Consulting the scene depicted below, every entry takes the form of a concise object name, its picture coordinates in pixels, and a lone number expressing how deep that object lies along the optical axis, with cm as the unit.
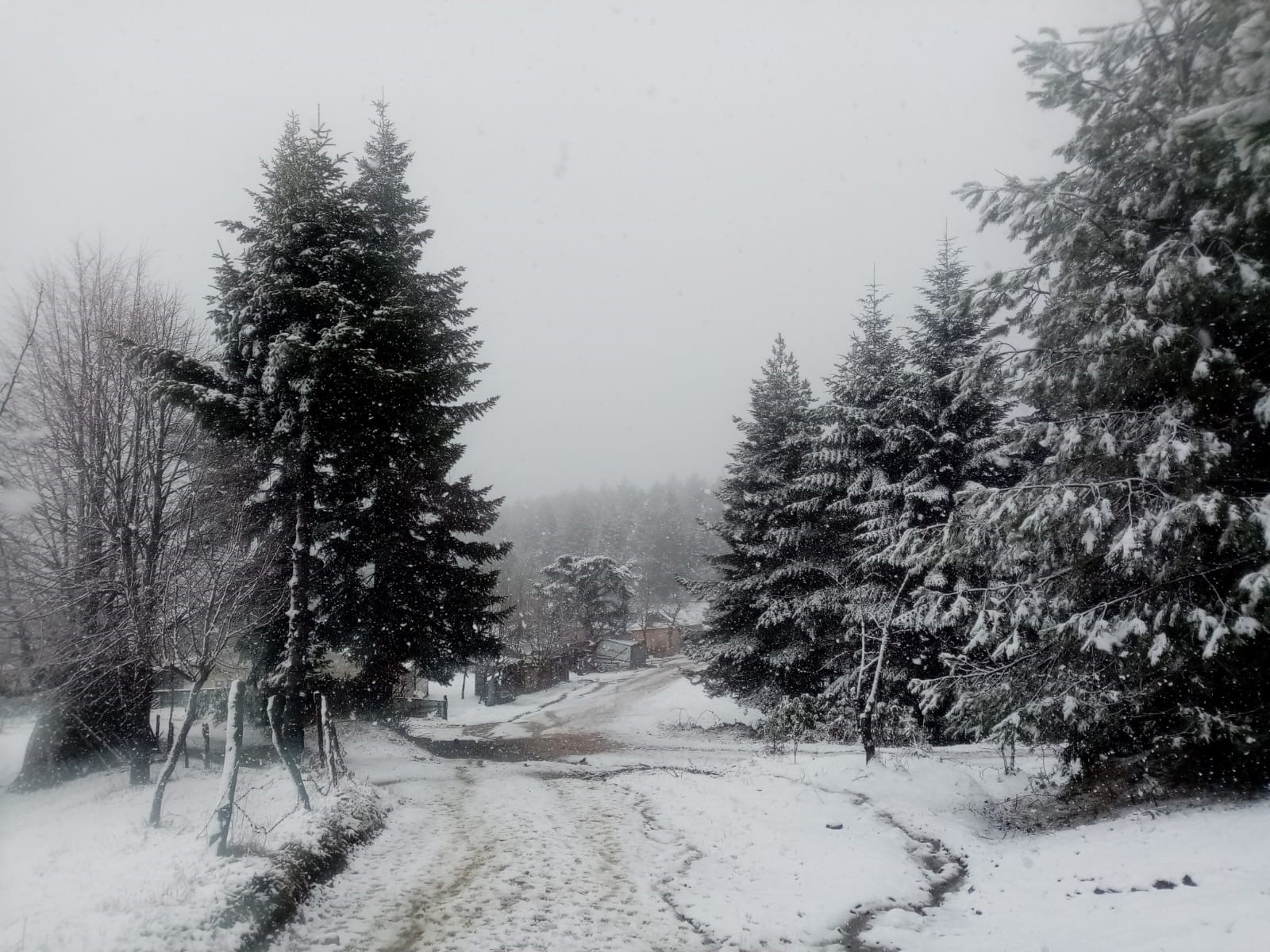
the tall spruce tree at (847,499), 2086
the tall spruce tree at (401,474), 1413
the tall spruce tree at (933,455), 1945
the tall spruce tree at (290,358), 1267
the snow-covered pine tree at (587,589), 5356
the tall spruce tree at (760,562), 2303
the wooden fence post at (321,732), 1261
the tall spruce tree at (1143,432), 740
